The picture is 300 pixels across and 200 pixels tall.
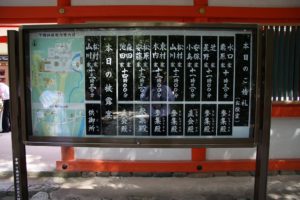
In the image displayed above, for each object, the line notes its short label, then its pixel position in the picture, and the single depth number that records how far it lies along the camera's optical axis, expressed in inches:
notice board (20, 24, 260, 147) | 134.6
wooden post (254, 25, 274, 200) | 129.6
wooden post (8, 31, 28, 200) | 135.6
